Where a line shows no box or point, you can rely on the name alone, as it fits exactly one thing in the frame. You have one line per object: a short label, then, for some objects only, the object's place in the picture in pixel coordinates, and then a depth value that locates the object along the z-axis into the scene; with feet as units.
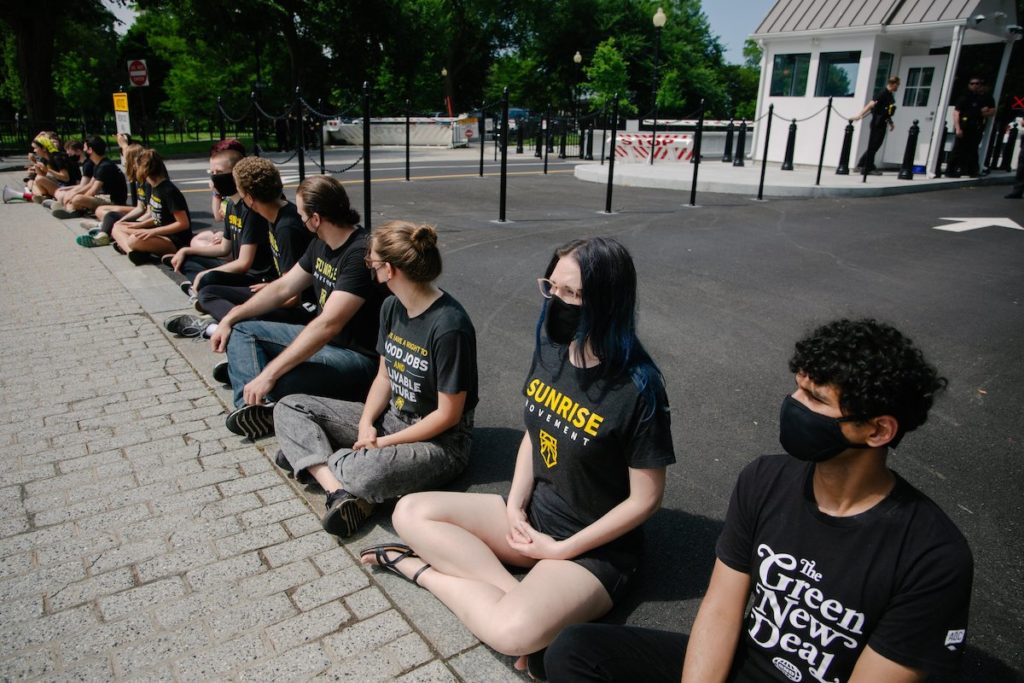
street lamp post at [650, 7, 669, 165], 90.38
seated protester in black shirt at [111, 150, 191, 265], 25.04
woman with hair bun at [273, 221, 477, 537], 10.16
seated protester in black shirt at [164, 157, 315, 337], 16.21
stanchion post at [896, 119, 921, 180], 50.31
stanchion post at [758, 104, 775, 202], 41.42
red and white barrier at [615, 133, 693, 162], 63.67
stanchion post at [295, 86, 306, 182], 27.78
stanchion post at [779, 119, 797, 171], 54.60
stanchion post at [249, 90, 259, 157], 32.07
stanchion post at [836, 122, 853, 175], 50.70
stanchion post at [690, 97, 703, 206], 39.09
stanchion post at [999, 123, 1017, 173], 61.57
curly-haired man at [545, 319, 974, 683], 5.06
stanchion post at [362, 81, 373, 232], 22.61
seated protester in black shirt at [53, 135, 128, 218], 34.78
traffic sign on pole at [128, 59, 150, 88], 58.39
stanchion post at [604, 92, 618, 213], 35.84
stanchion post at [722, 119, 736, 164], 65.80
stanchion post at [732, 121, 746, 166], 62.28
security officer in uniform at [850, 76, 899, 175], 48.49
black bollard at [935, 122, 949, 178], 53.16
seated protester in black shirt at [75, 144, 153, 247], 26.61
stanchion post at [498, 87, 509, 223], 33.81
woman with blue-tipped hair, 7.63
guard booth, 50.88
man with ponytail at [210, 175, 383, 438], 12.44
